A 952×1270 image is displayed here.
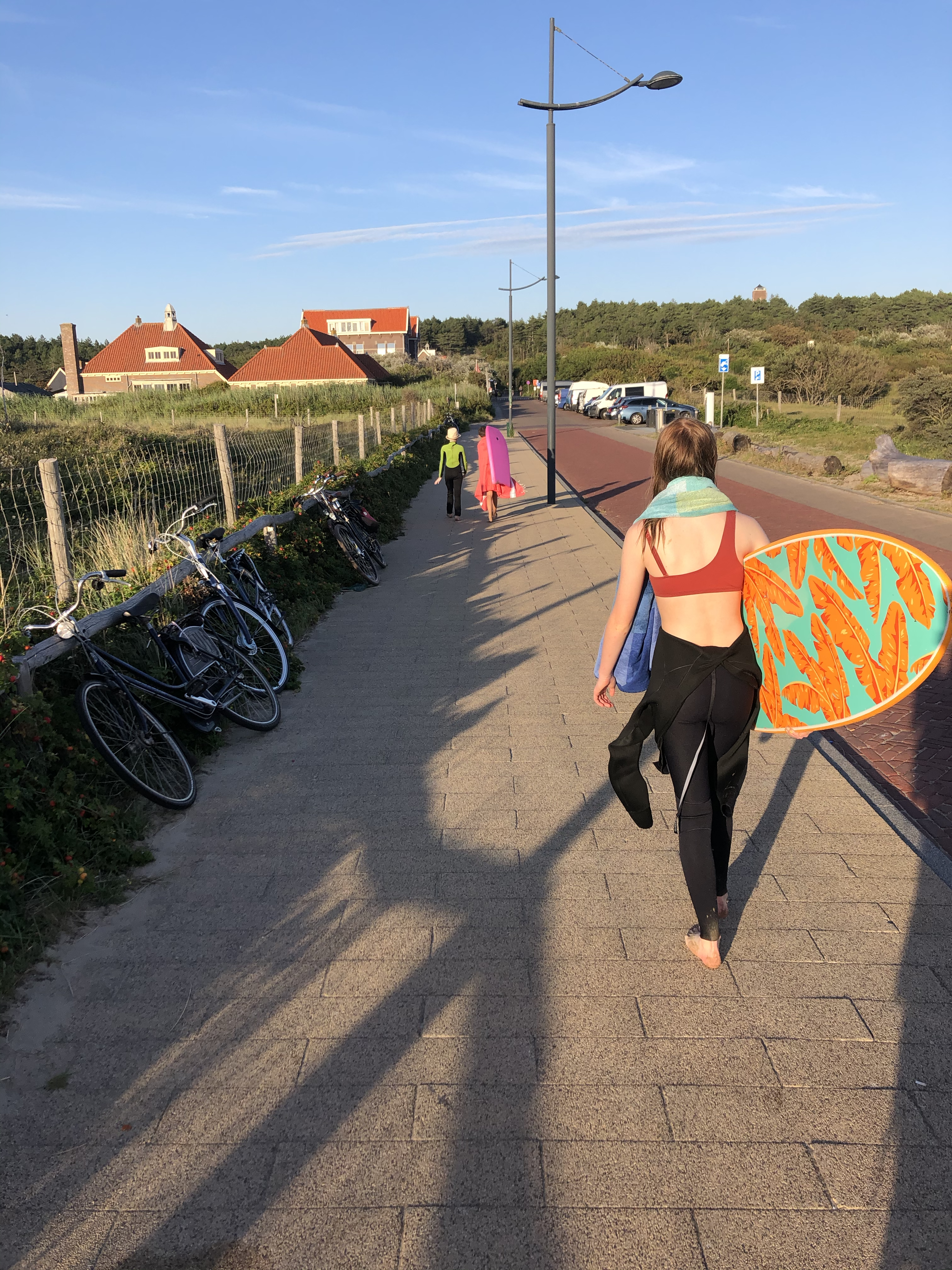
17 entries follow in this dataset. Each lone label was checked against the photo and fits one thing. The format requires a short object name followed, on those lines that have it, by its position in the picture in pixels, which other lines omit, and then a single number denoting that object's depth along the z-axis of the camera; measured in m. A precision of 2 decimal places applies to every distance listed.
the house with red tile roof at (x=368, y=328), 100.25
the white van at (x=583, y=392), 57.47
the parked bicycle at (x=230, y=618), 6.45
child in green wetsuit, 14.23
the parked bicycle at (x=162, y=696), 4.52
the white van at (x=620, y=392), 49.72
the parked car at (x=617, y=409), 45.72
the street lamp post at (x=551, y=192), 14.03
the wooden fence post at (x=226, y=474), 8.89
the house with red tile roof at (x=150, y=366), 73.31
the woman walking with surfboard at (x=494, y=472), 14.30
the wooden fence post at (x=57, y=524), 5.55
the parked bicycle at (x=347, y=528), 10.48
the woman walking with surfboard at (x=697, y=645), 3.10
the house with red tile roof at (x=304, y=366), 67.25
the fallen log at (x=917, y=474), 15.73
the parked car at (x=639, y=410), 44.06
